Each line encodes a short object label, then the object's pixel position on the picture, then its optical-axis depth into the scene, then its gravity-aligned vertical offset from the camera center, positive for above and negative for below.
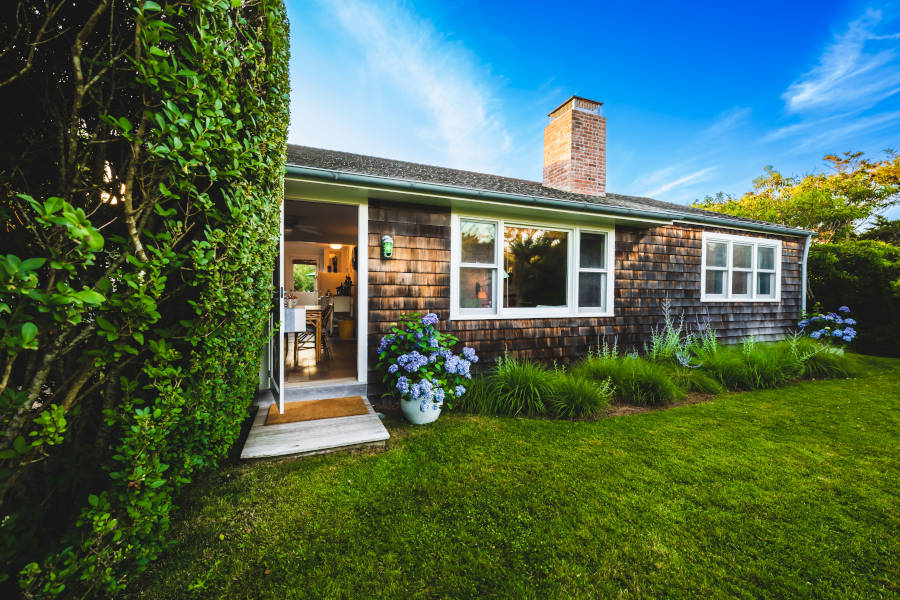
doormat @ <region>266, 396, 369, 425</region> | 3.35 -1.32
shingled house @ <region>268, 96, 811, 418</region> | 4.04 +0.65
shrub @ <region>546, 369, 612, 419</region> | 3.80 -1.26
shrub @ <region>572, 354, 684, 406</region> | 4.21 -1.14
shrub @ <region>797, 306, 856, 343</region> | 5.88 -0.59
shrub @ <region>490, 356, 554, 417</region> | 3.86 -1.19
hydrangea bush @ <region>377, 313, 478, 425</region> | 3.44 -0.84
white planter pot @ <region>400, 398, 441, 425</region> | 3.48 -1.31
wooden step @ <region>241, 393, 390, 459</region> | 2.73 -1.34
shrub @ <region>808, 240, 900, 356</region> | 7.22 +0.34
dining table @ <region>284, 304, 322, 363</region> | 4.10 -0.38
